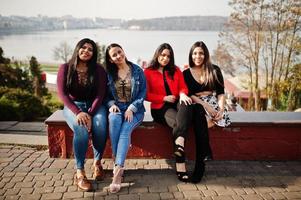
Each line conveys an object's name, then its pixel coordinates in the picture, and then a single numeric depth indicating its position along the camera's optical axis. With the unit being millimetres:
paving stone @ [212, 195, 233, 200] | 3194
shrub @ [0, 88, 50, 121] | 8091
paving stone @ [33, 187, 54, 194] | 3285
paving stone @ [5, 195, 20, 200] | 3166
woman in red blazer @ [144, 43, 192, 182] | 3924
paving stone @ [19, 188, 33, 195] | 3281
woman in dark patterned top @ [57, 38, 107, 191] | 3471
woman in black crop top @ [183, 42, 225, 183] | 3791
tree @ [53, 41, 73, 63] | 69875
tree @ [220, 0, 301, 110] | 14398
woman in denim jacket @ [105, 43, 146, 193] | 3584
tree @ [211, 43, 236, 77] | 16641
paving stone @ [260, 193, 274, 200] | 3188
